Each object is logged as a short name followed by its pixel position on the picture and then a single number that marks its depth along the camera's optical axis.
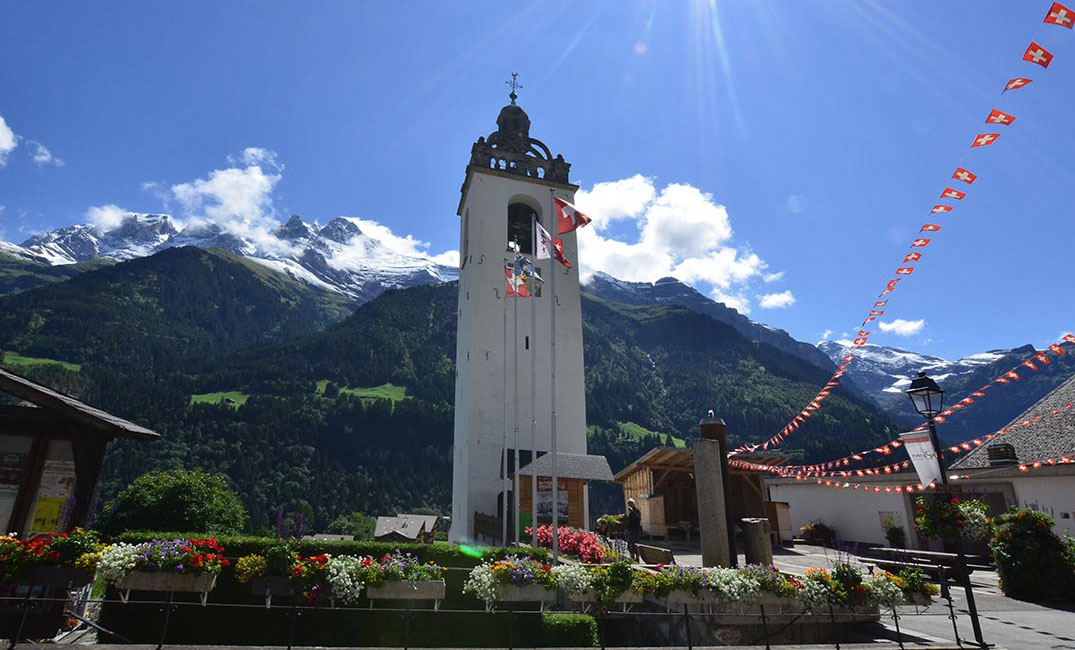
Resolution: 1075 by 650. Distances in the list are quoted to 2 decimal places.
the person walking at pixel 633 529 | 17.95
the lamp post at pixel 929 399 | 11.38
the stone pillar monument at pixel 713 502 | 13.59
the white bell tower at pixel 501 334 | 36.38
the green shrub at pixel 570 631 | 12.91
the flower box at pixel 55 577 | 9.09
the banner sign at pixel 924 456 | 11.83
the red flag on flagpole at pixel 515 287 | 24.69
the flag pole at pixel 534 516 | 19.71
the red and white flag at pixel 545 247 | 20.62
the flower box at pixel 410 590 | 9.97
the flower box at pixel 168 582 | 9.28
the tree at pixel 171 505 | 30.47
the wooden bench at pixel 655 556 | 15.54
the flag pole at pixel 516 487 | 21.88
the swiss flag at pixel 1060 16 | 9.63
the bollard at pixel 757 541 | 13.59
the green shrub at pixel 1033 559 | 16.00
